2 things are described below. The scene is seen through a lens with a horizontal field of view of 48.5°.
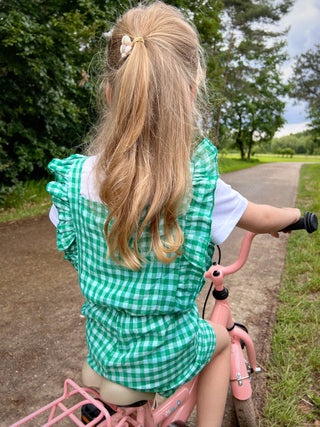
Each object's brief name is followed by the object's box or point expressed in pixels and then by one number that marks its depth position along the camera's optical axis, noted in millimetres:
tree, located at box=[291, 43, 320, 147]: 20953
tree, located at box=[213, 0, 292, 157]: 17562
